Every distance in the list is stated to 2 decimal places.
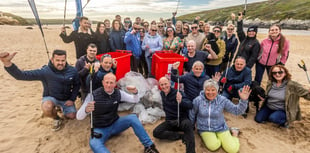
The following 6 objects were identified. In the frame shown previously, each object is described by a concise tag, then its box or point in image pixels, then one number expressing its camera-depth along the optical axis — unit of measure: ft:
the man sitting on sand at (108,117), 10.14
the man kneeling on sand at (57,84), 12.28
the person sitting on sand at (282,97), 12.19
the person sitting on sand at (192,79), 13.10
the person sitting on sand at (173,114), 10.86
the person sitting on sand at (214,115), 10.41
